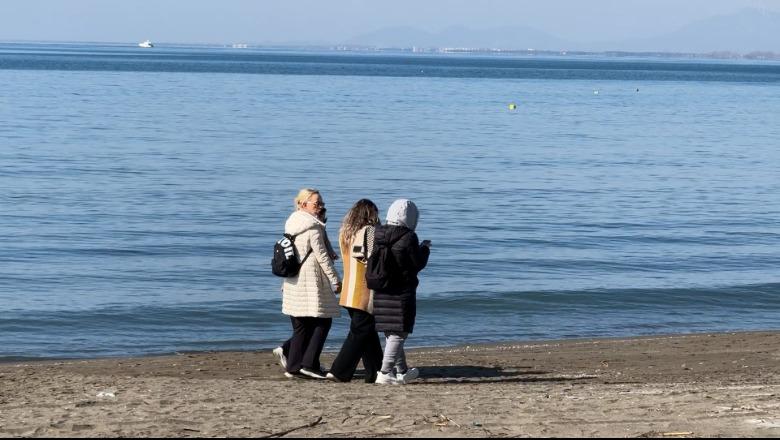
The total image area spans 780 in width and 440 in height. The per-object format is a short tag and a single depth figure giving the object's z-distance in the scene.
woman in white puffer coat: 18.17
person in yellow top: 17.91
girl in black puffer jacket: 17.41
